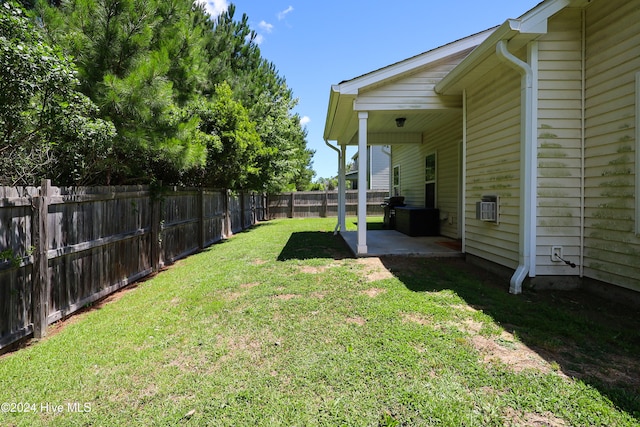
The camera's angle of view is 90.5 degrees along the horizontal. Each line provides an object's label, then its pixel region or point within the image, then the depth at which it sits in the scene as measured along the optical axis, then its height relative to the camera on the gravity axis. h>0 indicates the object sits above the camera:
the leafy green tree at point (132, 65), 4.07 +1.91
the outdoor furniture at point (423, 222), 8.73 -0.55
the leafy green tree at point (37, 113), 2.71 +0.91
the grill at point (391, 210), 10.61 -0.27
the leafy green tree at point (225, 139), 8.56 +1.77
